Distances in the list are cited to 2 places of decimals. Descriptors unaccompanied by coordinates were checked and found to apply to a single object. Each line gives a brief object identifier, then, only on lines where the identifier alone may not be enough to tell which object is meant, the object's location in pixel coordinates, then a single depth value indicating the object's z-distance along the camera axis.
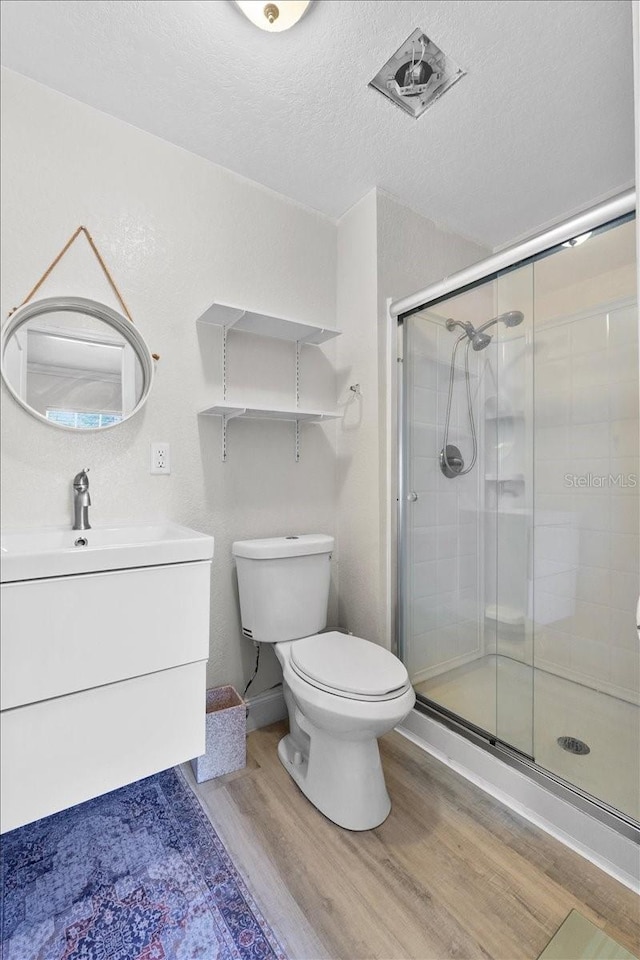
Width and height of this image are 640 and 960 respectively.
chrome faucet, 1.45
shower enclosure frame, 1.24
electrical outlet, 1.65
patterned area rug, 1.03
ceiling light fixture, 1.19
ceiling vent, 1.35
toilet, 1.33
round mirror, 1.43
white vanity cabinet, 1.04
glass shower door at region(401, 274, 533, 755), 1.65
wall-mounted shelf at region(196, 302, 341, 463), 1.68
